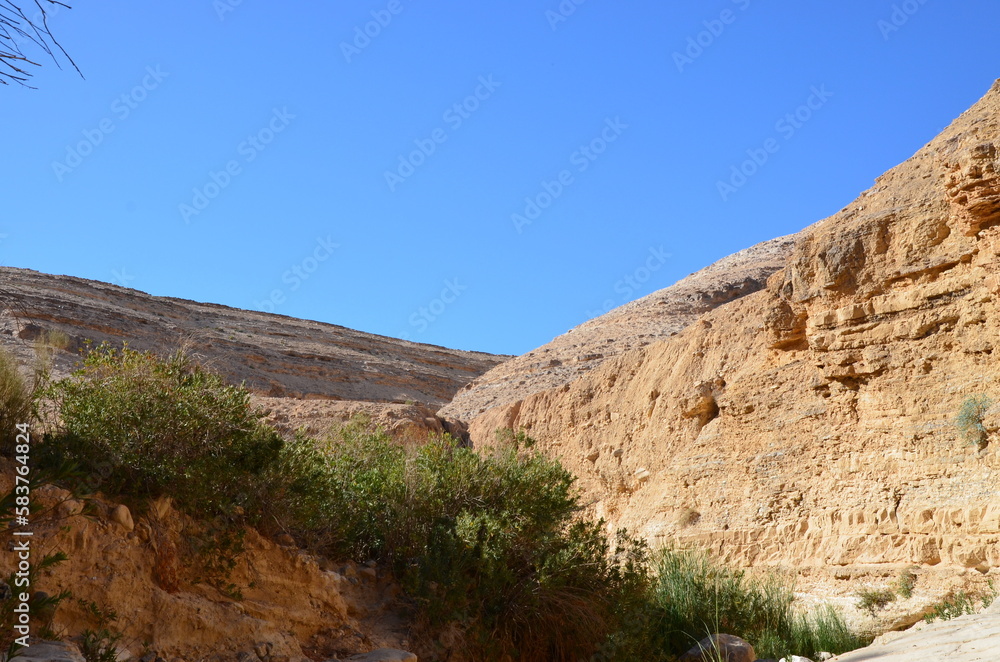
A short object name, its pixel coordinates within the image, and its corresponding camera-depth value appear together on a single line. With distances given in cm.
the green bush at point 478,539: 751
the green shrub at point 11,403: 608
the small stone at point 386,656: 650
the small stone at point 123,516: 598
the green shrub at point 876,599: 938
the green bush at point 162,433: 632
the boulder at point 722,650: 809
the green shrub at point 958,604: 849
